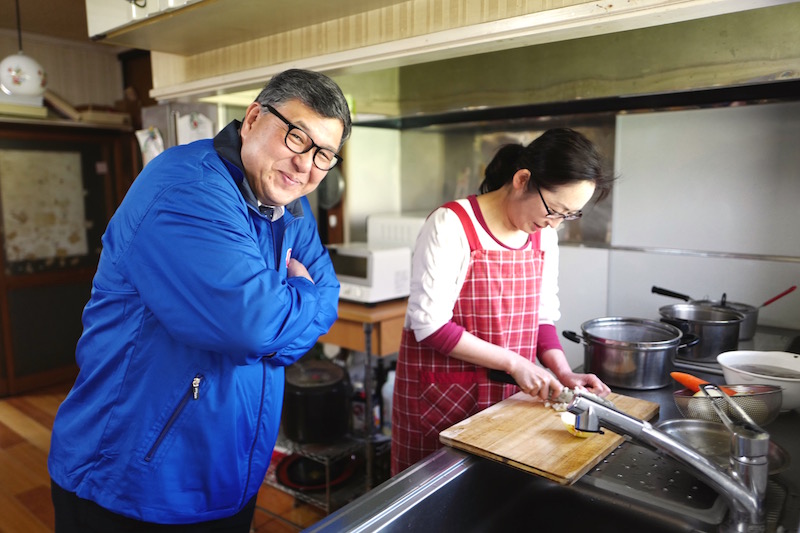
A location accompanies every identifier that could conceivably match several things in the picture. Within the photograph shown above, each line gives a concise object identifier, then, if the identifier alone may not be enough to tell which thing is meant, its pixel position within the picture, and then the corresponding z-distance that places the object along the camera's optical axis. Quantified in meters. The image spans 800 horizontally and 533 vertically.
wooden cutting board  1.16
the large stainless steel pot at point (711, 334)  1.83
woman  1.51
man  1.07
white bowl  1.40
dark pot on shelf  2.96
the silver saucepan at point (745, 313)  2.07
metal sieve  1.32
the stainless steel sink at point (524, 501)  1.04
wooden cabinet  4.44
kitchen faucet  0.98
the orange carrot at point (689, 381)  1.46
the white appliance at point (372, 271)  2.94
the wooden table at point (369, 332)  2.82
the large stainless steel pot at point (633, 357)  1.59
